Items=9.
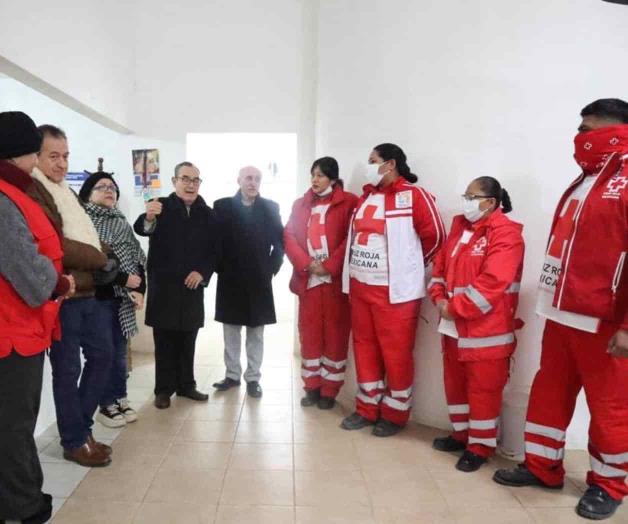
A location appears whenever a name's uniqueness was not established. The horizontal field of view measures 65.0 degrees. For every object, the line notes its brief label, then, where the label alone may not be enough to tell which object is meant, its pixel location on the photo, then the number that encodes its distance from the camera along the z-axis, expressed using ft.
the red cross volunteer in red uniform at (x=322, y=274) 9.85
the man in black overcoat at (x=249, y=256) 10.57
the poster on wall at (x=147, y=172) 13.61
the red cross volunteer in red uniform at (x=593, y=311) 6.16
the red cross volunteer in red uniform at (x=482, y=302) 7.52
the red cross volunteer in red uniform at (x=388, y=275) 8.72
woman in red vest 5.30
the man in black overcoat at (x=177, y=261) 9.87
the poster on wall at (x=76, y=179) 12.45
